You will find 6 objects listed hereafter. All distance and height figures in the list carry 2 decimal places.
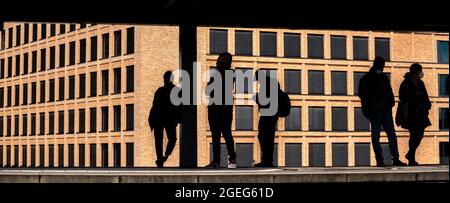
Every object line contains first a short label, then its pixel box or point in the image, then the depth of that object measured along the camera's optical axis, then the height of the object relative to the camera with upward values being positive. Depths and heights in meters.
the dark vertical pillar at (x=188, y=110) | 11.56 +0.14
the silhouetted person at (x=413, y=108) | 13.20 +0.17
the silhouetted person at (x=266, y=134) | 12.73 -0.21
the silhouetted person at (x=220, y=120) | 11.80 +0.00
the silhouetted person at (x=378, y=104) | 12.52 +0.22
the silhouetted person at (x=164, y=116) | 12.95 +0.06
